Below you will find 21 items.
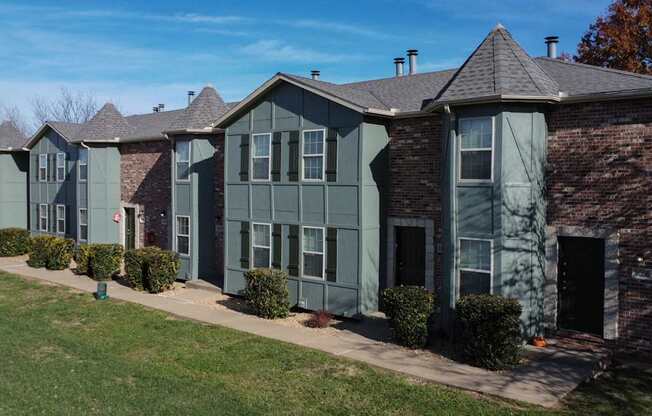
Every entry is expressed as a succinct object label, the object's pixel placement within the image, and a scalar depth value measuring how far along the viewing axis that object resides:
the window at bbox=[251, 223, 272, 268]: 16.59
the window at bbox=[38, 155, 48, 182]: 27.91
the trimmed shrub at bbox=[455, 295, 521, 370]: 10.67
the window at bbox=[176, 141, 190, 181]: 19.91
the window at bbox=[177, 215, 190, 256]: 20.16
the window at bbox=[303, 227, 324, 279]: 15.33
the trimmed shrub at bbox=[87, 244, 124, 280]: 20.33
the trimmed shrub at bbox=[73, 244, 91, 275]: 21.00
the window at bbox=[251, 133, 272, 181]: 16.52
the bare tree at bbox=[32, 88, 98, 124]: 69.56
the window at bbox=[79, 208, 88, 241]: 24.78
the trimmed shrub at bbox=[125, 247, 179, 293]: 18.14
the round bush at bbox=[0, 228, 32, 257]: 26.22
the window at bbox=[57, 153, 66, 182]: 26.69
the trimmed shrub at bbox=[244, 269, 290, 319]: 14.91
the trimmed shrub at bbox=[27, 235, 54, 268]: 22.81
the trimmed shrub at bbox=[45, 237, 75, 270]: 22.48
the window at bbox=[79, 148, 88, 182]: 24.54
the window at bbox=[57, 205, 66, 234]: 26.97
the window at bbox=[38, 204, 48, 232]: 28.30
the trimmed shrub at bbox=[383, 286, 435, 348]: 12.02
